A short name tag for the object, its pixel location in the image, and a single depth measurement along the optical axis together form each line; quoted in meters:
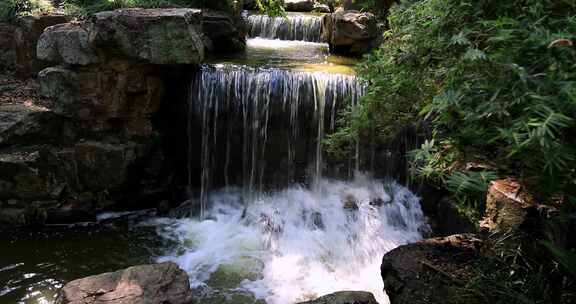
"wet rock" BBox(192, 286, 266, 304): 5.05
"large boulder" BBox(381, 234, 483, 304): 3.17
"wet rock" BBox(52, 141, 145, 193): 6.71
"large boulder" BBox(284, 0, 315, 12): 13.20
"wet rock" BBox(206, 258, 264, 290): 5.35
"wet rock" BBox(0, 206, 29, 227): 6.36
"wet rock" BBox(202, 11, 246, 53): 9.52
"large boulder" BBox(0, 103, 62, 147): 6.43
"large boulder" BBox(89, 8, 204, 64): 6.28
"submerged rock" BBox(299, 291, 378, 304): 3.66
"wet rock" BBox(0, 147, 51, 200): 6.33
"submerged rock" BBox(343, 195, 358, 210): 7.06
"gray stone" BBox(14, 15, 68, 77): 7.78
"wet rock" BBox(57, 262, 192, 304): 4.14
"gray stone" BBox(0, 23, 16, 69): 8.02
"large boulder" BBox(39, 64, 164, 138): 6.60
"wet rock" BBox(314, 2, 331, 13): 11.95
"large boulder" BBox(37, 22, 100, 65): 6.40
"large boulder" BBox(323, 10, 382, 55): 9.61
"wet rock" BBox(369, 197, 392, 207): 7.11
